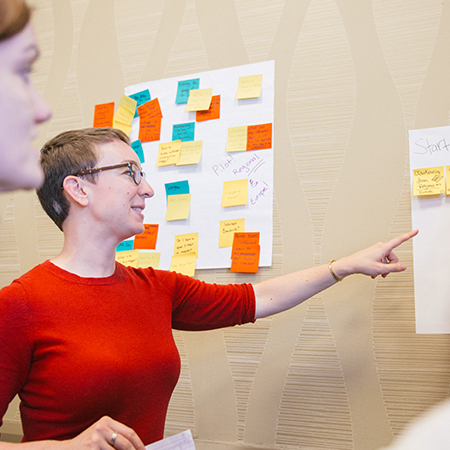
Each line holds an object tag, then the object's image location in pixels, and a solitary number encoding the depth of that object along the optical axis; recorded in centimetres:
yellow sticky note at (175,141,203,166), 157
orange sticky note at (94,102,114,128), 174
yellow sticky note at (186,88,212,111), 158
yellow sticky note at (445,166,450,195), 125
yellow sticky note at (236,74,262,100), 151
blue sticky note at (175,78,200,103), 162
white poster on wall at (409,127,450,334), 122
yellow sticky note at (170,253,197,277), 151
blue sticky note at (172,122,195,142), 160
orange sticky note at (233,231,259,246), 145
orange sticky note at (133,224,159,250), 160
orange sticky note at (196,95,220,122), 157
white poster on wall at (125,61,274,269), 147
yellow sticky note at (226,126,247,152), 151
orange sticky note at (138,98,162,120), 167
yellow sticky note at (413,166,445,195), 126
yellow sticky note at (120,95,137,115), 171
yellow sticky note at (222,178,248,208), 148
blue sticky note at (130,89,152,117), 169
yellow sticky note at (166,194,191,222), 156
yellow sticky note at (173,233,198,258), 153
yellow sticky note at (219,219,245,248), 148
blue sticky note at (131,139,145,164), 167
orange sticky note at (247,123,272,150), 148
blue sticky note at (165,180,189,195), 158
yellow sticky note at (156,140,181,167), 160
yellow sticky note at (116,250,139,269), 161
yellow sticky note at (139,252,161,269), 158
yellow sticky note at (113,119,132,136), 171
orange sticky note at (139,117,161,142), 166
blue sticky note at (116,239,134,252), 163
